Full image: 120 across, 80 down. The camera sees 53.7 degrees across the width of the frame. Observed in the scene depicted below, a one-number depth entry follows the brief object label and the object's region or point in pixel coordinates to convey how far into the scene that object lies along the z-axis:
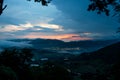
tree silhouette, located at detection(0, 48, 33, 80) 24.32
